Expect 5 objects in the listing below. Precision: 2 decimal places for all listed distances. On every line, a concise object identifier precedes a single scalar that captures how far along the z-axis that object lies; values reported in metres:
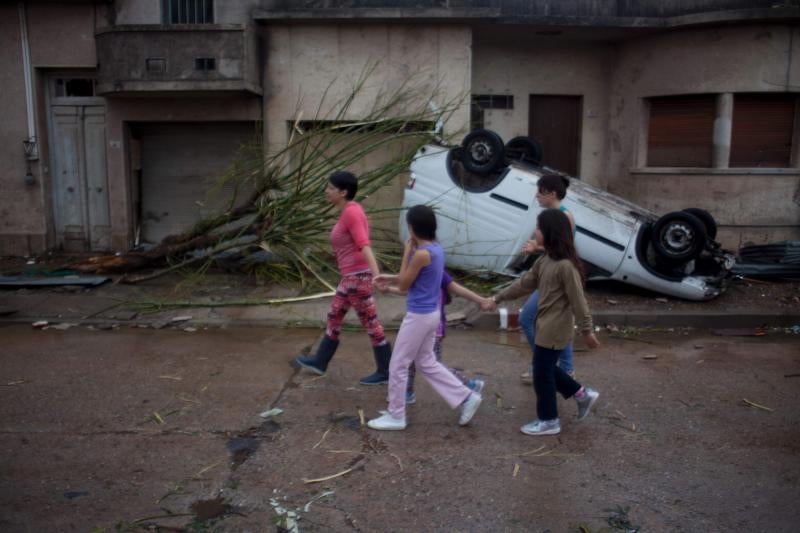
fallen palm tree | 8.98
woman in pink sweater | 5.50
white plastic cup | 7.64
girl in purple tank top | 4.73
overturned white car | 8.26
